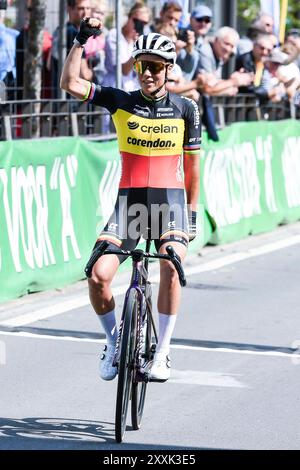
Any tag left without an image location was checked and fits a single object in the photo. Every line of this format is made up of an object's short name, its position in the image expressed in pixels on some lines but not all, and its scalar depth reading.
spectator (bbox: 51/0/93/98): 14.97
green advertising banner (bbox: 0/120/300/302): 11.50
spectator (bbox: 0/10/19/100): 13.58
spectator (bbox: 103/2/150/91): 15.35
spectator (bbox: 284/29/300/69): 19.86
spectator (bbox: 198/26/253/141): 16.28
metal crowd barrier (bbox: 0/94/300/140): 13.62
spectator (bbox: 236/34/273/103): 18.34
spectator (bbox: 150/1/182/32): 15.66
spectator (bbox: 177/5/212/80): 16.20
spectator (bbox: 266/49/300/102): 19.16
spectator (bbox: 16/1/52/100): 15.38
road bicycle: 6.86
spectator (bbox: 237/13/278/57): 19.06
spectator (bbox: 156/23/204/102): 15.23
